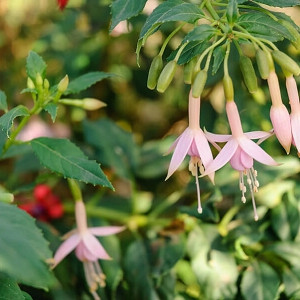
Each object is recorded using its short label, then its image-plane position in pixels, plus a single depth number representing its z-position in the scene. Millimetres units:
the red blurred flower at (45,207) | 756
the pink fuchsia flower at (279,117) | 562
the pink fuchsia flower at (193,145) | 570
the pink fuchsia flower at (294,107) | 564
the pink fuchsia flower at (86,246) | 639
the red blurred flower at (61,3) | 642
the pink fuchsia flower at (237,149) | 569
